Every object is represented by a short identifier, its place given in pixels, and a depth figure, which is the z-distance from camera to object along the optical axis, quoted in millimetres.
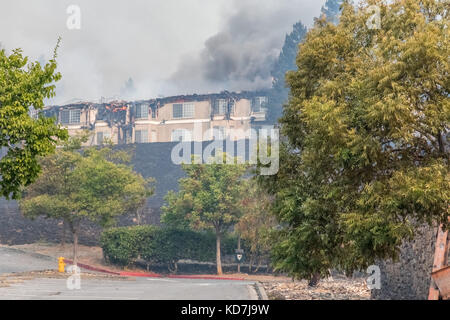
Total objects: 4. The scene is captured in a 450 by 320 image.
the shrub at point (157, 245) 51188
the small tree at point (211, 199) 50384
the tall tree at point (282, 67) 95756
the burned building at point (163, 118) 85625
